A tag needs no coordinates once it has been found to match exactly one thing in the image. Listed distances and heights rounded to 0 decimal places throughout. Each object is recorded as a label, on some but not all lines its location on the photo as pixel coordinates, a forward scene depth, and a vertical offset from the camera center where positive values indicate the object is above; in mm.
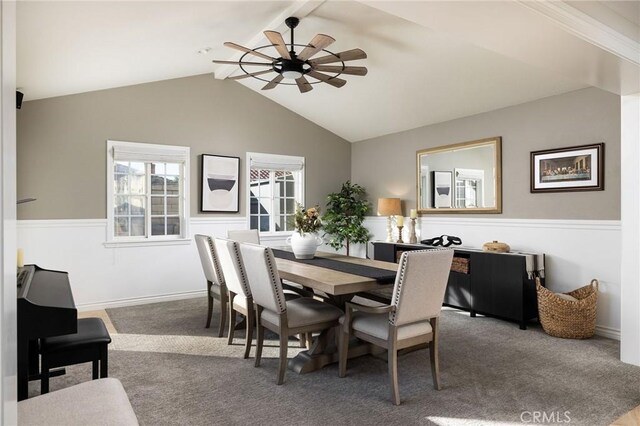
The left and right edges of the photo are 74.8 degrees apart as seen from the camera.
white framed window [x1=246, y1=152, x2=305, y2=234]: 6234 +379
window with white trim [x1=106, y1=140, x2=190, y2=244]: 5152 +282
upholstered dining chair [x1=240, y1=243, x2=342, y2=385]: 2828 -692
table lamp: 6012 +82
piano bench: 2184 -725
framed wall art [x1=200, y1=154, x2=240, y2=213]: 5734 +427
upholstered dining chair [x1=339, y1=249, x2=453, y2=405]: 2539 -644
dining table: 2812 -469
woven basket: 3787 -922
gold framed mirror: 4934 +458
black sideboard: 4156 -773
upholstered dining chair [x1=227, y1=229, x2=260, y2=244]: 4750 -248
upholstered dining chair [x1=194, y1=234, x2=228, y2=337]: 3883 -587
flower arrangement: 3811 -66
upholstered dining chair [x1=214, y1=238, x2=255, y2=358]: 3311 -553
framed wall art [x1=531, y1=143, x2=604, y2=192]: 4004 +447
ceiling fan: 3115 +1256
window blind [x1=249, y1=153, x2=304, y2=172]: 6172 +791
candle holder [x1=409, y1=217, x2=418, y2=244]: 5738 -282
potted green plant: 6586 -68
